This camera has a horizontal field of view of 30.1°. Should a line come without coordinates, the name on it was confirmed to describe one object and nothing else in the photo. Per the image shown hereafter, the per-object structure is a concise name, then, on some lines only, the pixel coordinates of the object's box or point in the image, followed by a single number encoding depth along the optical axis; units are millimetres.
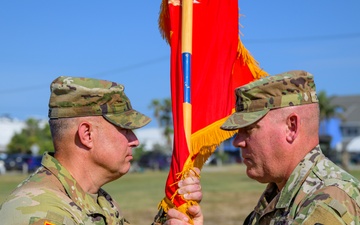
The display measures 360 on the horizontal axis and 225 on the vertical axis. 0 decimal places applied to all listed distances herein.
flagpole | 4840
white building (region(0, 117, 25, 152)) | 80688
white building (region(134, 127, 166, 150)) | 75188
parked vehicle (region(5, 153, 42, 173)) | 50406
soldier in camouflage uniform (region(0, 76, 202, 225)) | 4027
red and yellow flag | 4887
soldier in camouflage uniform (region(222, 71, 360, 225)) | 3633
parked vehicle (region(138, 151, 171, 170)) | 58156
